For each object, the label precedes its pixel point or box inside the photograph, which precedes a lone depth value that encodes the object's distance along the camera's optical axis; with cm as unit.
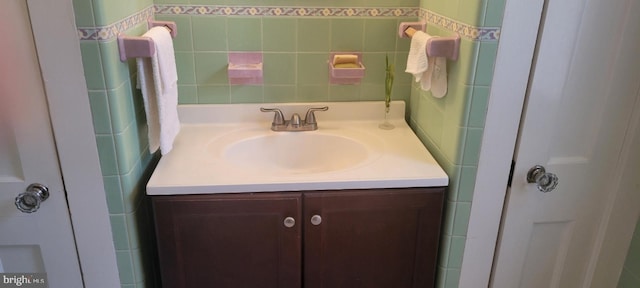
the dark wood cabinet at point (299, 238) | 128
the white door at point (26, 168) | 105
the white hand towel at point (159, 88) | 122
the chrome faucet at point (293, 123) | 165
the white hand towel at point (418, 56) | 137
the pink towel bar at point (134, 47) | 115
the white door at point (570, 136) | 117
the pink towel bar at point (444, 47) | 127
